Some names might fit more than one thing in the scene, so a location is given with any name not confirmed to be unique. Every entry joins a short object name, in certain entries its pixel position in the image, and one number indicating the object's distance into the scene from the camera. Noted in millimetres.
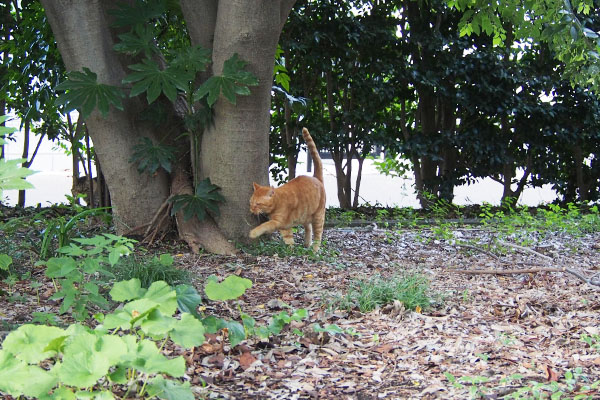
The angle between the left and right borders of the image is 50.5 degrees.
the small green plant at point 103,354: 1813
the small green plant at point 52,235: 4113
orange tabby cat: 4770
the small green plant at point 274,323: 2703
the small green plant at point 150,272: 3420
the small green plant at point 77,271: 2762
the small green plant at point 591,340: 2739
